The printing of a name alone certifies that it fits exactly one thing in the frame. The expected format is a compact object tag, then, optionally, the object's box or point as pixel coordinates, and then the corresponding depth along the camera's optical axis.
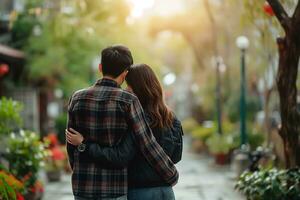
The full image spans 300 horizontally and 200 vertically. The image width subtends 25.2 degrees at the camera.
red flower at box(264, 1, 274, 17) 10.27
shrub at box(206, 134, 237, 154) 22.44
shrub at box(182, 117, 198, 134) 34.31
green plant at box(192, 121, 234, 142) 24.91
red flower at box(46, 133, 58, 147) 17.40
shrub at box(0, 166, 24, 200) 7.09
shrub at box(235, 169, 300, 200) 7.91
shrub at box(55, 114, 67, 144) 26.23
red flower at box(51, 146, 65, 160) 17.08
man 4.40
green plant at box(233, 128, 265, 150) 21.72
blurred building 22.28
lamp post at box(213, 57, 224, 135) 22.99
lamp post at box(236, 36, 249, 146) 18.11
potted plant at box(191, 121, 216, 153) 26.20
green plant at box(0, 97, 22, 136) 10.42
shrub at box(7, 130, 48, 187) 11.42
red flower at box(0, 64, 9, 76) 16.32
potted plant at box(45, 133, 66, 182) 17.43
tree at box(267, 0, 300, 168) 7.84
